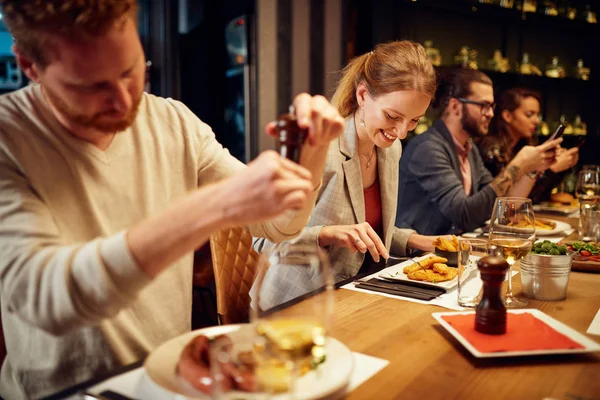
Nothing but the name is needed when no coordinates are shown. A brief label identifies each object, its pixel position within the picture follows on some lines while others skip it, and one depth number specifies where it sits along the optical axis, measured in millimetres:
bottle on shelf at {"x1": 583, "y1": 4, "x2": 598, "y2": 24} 5301
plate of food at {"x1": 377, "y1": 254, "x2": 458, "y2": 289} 1529
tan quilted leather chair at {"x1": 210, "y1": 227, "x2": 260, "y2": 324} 1791
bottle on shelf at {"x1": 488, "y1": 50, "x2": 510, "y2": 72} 4715
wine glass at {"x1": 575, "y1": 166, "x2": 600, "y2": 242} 2220
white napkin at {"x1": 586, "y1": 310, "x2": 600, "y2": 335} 1181
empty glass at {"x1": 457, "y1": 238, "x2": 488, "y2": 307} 1402
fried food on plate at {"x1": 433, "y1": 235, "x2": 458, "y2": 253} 1771
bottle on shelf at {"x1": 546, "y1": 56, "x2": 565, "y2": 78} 5047
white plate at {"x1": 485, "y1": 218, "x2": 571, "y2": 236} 2379
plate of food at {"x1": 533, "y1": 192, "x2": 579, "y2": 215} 3306
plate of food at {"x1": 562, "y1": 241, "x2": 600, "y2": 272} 1746
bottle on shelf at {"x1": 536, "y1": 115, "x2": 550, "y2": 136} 5078
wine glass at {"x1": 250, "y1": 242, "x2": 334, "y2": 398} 716
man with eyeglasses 2766
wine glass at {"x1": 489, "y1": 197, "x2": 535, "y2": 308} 1399
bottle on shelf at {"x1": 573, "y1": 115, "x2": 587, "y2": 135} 5352
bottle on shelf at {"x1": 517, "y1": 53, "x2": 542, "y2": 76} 4855
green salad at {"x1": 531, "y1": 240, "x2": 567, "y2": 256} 1450
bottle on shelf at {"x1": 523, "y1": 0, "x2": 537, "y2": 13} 4824
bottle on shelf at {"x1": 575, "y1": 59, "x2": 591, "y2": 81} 5336
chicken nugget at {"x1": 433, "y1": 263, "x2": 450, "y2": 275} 1558
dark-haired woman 3689
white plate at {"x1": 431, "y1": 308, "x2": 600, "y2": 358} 998
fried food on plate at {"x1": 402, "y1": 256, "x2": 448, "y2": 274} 1619
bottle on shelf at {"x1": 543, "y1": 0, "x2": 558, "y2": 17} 5012
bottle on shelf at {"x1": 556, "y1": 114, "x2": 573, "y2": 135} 5375
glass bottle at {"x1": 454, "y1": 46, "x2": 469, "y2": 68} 4477
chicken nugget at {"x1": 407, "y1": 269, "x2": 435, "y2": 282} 1543
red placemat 1033
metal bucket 1406
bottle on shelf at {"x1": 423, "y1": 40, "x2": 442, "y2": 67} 4324
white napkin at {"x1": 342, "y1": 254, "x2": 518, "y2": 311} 1371
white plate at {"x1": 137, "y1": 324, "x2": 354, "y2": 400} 766
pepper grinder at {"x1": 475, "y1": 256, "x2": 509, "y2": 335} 1105
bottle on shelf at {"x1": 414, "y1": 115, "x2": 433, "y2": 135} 4457
